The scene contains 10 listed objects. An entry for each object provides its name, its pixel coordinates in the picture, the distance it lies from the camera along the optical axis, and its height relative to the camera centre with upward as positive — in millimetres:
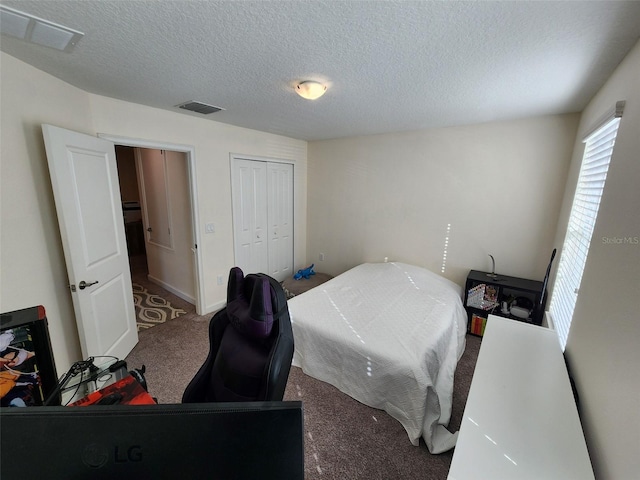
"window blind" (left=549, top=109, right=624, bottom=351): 1511 -139
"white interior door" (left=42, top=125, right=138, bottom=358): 1749 -373
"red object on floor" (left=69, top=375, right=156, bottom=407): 1044 -831
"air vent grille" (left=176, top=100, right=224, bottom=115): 2291 +742
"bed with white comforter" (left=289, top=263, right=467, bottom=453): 1676 -1079
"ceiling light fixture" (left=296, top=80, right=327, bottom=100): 1738 +689
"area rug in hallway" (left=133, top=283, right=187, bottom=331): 3025 -1482
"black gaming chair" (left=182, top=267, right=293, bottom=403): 1131 -716
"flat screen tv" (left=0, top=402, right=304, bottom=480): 400 -383
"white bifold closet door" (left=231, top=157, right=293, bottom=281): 3432 -339
